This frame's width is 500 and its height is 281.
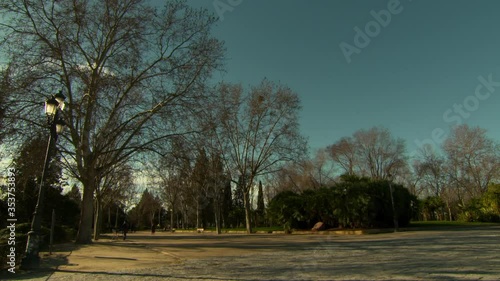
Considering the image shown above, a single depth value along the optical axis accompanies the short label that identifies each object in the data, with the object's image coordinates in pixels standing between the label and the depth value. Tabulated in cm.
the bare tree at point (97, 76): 1578
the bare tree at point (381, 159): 5266
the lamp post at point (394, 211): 2523
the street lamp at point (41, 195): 888
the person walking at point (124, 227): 2599
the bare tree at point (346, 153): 5403
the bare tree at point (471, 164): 5006
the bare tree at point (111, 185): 2683
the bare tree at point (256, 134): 3203
